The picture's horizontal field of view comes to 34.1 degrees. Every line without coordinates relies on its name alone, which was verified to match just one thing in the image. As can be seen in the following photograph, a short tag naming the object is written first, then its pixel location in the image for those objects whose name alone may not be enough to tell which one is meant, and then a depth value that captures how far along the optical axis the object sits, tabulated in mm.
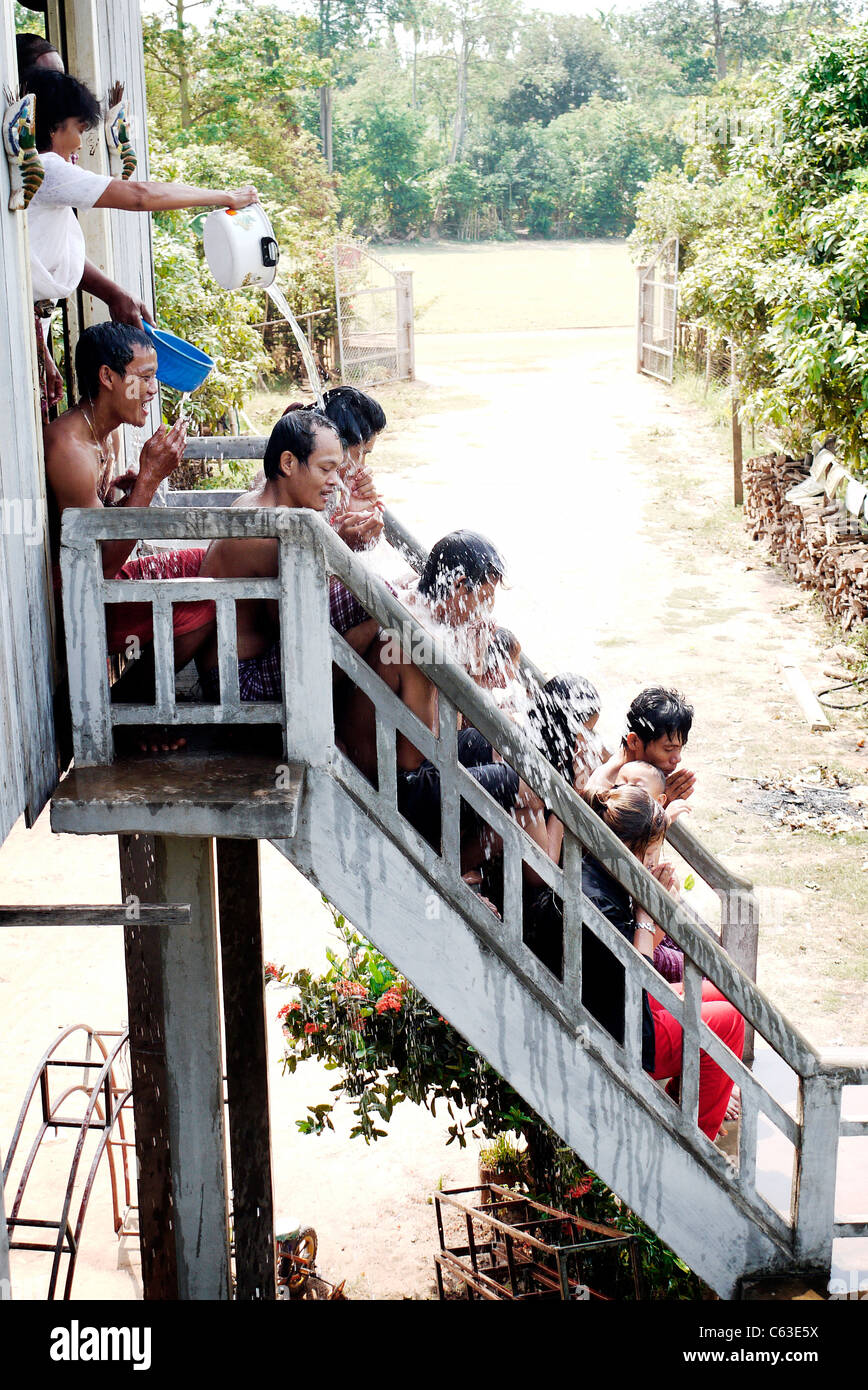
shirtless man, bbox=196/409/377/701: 3621
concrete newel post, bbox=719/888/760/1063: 4926
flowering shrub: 5145
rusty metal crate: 5039
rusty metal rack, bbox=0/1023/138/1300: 4793
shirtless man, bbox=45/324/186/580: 3645
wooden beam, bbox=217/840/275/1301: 4992
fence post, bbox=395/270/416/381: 23688
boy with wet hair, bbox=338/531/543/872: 3709
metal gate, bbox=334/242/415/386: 23578
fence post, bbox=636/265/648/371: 25016
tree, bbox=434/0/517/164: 55562
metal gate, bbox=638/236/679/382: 23953
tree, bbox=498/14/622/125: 55188
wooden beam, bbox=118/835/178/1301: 4797
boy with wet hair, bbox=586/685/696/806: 4645
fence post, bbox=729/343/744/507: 16391
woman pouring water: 3895
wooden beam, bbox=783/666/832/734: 10672
